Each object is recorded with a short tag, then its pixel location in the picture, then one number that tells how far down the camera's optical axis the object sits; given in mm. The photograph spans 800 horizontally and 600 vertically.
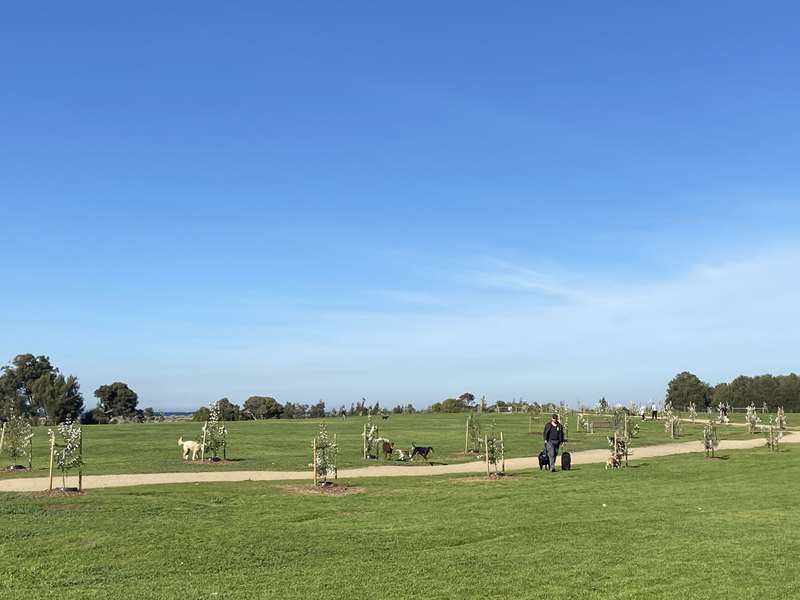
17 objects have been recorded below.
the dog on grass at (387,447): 31231
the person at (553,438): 25766
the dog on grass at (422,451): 31109
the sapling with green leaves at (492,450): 24922
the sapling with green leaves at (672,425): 44062
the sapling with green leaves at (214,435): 29859
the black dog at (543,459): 26562
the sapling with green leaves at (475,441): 34812
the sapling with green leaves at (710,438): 30891
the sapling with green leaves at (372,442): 31689
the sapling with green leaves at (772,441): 33781
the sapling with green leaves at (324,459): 21875
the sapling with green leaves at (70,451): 20703
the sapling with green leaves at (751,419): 46969
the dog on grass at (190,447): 30125
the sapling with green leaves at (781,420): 42975
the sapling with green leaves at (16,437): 28109
